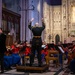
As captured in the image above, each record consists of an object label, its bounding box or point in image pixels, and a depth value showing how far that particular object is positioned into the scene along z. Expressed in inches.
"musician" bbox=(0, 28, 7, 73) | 370.9
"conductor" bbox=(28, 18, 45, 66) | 417.1
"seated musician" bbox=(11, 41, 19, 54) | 513.7
